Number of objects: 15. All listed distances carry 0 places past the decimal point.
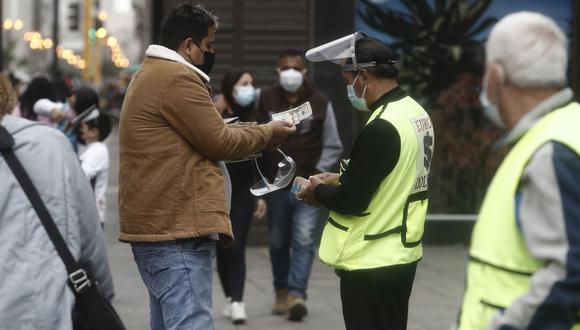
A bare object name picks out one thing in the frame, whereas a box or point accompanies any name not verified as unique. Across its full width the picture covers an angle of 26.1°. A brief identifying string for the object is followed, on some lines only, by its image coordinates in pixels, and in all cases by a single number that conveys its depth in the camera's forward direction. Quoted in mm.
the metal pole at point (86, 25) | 38219
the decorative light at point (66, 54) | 92562
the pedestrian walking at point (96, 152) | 8914
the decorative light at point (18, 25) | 73650
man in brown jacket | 4891
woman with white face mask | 8375
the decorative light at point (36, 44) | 61197
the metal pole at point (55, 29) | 30972
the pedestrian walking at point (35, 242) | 4367
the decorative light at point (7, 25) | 67062
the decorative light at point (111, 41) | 84638
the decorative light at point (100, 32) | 41875
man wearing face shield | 4852
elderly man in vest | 2930
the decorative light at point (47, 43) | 70106
